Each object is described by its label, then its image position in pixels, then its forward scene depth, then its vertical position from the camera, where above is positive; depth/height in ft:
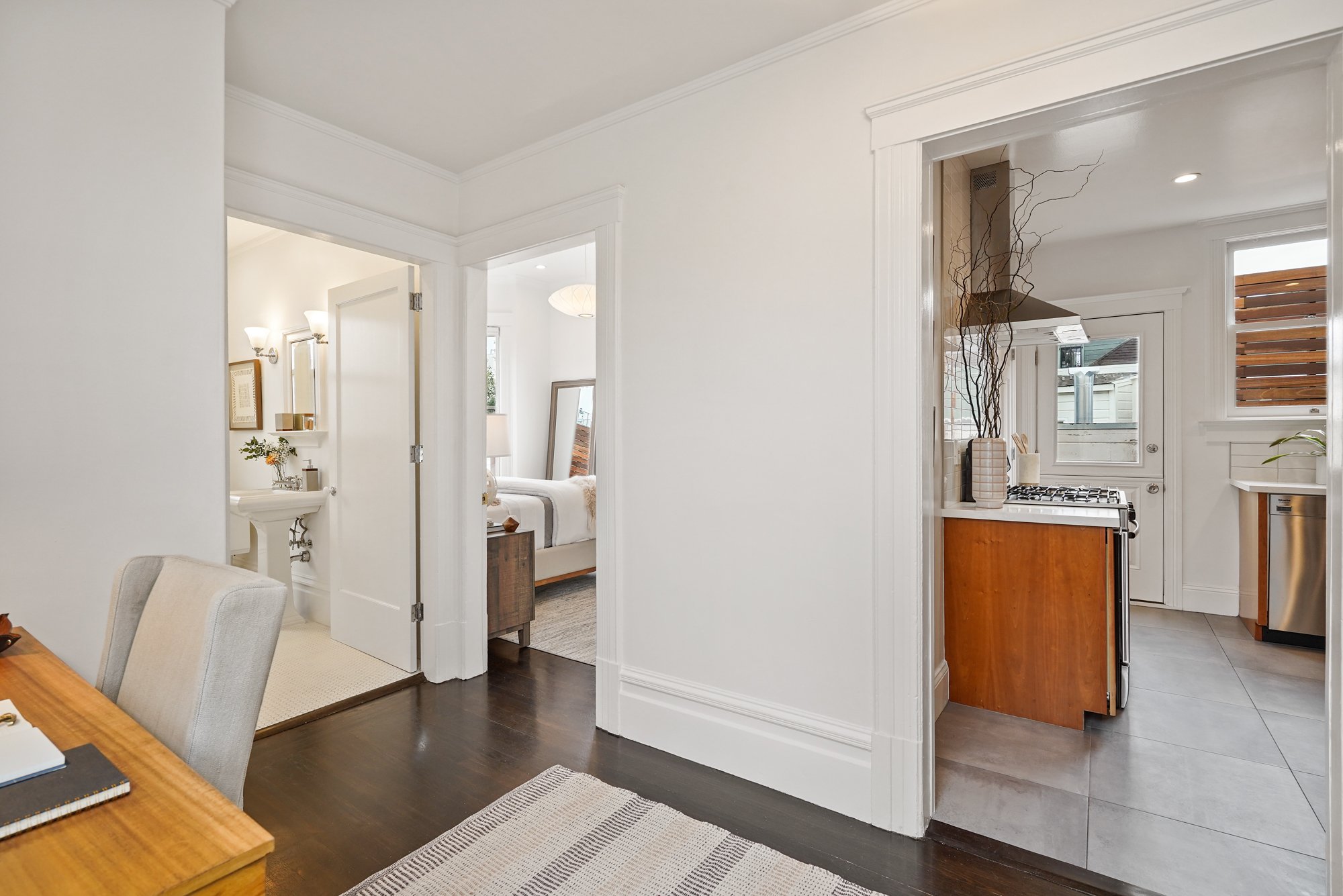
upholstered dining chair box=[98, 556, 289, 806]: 3.20 -1.15
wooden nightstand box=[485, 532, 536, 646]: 11.62 -2.60
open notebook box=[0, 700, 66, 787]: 2.72 -1.36
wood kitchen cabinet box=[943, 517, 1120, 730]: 8.71 -2.48
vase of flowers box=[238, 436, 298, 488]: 14.38 -0.28
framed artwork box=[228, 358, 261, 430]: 15.93 +1.13
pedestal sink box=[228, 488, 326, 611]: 12.31 -1.43
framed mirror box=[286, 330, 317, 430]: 14.21 +1.42
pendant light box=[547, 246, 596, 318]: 17.24 +3.73
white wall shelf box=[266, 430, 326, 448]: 13.88 +0.06
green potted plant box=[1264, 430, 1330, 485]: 12.84 -0.15
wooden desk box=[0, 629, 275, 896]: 2.18 -1.44
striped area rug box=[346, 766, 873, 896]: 5.77 -3.90
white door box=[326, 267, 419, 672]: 10.80 -0.51
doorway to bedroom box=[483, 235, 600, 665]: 12.16 -0.35
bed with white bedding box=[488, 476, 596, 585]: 15.12 -1.89
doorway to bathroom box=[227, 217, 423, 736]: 10.79 -0.34
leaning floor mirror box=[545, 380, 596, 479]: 22.75 +0.27
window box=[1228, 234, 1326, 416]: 13.39 +2.38
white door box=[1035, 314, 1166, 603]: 14.76 +0.45
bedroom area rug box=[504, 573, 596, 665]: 12.25 -3.86
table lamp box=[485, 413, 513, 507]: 16.06 +0.09
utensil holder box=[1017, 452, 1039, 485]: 13.03 -0.60
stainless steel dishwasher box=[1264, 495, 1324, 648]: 11.74 -2.38
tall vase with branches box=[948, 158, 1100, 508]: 9.65 +2.11
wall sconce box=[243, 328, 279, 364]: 15.44 +2.34
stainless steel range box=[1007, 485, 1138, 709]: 9.24 -0.98
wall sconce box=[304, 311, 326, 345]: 13.84 +2.45
